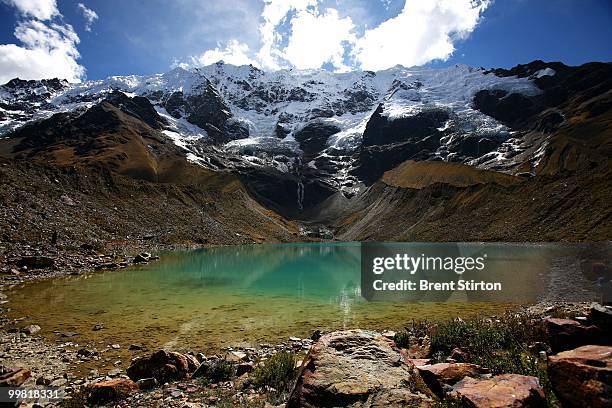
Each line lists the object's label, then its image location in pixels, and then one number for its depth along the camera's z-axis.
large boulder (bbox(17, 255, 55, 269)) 38.72
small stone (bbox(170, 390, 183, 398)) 10.53
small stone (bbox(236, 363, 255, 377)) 12.41
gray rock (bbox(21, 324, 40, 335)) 17.96
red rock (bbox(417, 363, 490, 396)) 8.20
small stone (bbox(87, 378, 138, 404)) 10.04
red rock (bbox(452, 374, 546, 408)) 6.02
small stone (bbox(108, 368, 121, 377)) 12.71
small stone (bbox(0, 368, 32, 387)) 10.80
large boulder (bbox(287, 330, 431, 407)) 6.73
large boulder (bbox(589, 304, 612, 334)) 8.68
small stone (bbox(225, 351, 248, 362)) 13.59
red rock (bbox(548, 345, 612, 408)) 5.68
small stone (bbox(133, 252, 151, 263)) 53.45
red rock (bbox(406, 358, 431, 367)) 9.87
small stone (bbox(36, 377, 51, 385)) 11.61
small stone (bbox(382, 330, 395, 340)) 15.27
